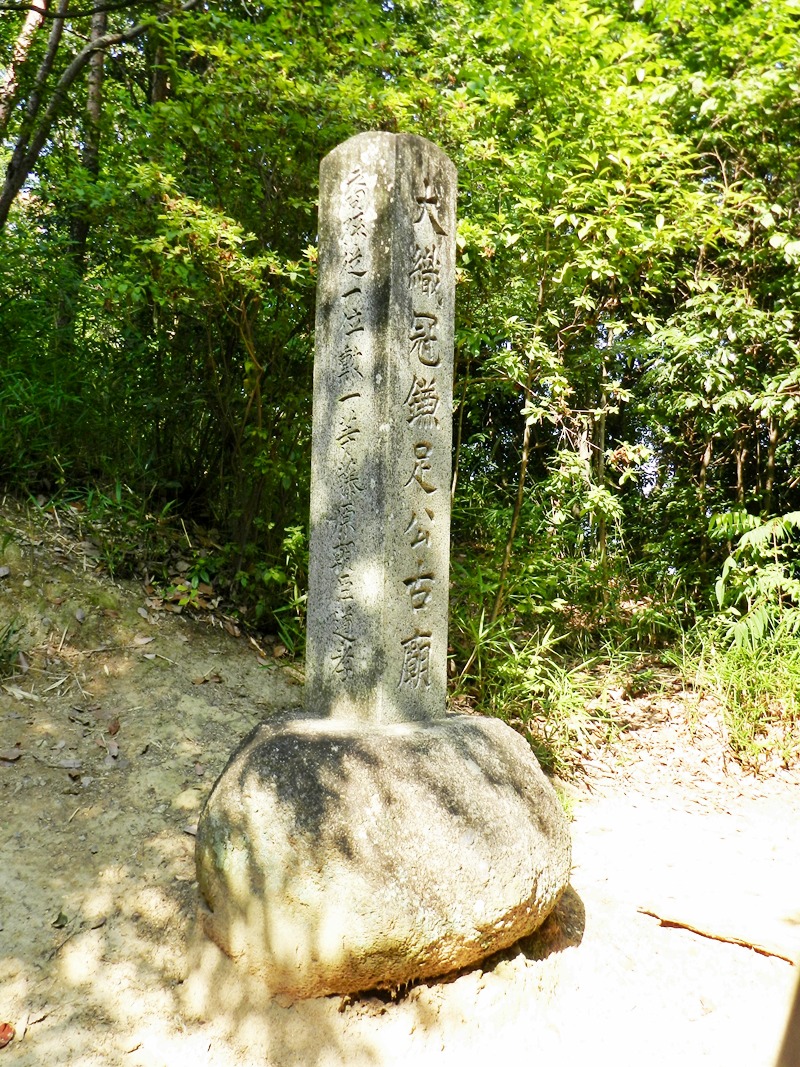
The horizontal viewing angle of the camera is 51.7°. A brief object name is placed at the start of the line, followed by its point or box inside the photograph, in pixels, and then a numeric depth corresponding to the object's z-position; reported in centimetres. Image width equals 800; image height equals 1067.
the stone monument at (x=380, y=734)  278
